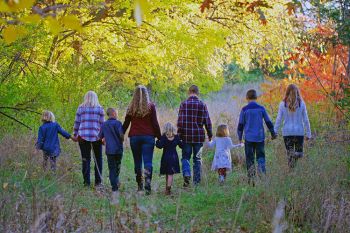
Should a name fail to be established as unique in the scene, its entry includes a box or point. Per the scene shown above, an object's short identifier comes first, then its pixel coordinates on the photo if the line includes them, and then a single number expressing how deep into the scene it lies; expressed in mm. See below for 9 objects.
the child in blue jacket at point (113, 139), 16351
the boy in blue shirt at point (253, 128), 16863
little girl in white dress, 18134
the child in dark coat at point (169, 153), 16462
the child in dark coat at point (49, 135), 17637
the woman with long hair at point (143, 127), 16033
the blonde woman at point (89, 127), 17195
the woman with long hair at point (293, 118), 16426
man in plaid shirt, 17222
